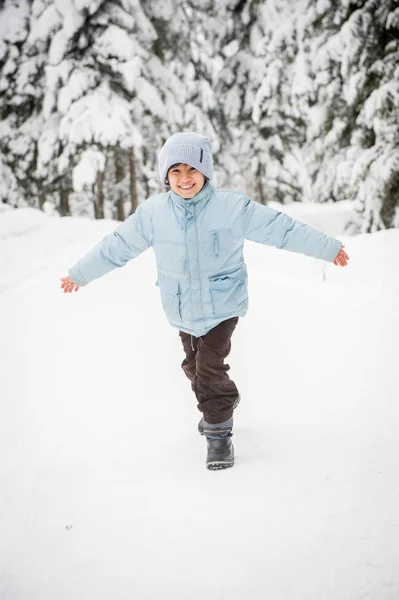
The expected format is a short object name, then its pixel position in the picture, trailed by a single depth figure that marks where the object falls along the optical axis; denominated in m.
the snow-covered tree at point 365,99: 7.40
